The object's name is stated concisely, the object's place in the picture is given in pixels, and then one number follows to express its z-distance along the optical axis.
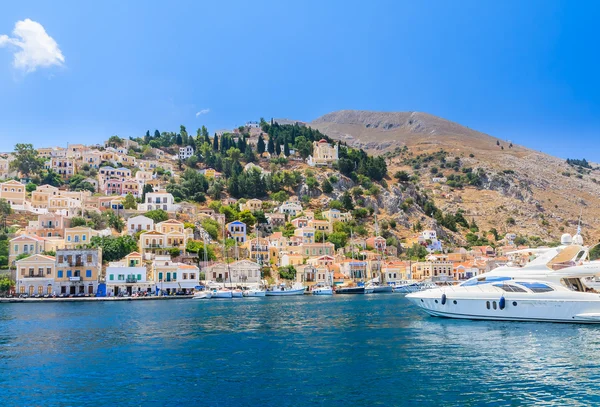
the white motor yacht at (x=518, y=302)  33.16
